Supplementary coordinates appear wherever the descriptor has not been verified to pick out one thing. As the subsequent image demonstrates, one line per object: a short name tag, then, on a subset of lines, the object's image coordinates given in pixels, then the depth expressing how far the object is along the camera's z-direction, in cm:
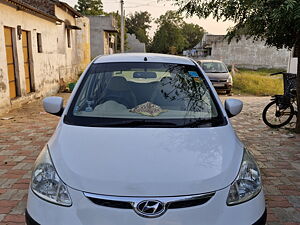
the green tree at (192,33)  7956
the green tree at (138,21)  8530
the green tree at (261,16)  433
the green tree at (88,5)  5016
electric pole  2560
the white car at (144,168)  182
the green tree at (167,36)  6084
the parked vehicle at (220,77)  1348
